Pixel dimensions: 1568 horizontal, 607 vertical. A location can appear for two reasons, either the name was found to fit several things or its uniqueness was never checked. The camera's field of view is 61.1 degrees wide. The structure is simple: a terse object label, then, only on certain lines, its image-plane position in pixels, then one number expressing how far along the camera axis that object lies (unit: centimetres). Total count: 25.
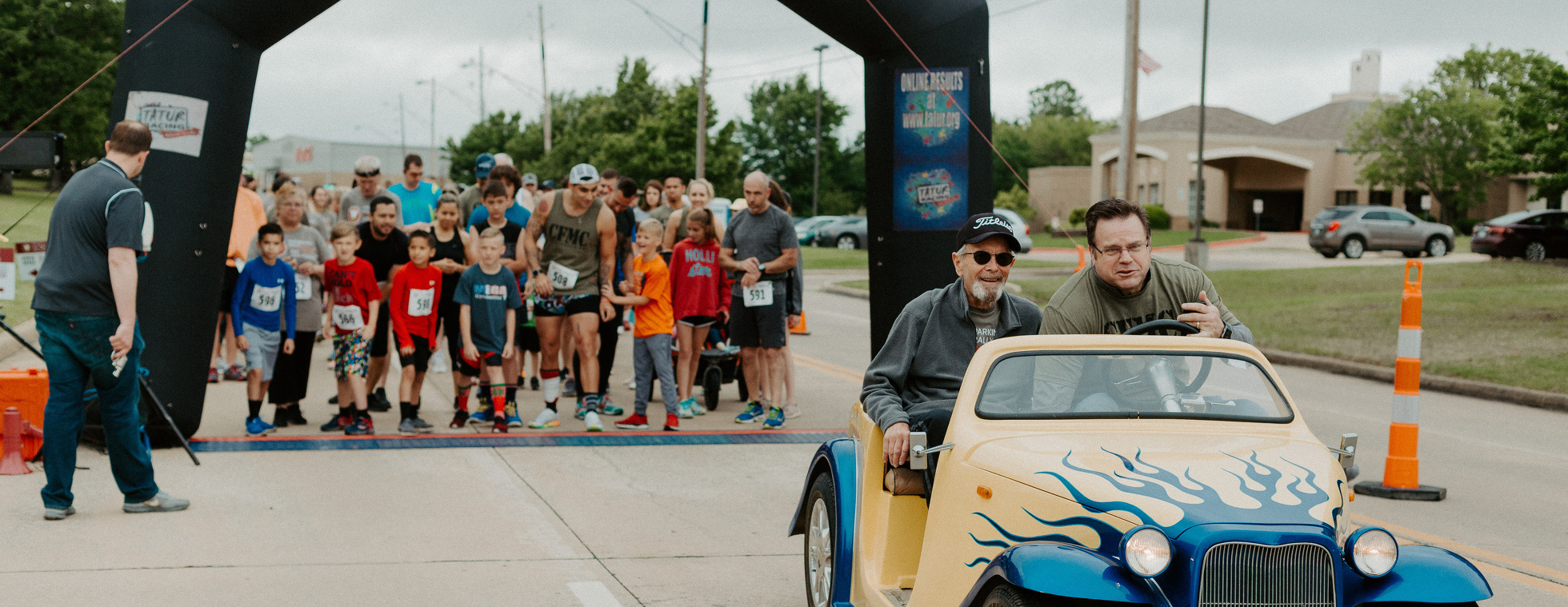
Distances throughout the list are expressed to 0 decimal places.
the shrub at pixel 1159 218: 5808
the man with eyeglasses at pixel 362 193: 1189
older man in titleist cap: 468
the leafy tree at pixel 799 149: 8800
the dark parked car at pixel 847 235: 5109
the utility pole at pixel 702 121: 4023
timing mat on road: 896
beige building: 6244
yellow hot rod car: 323
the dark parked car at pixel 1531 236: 3259
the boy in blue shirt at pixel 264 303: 953
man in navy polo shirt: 653
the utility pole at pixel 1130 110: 2359
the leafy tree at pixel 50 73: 6122
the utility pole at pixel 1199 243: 3042
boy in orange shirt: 989
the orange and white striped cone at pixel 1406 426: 754
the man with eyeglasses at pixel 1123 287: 474
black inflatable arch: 819
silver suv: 3778
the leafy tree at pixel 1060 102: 14738
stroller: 1120
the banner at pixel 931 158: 950
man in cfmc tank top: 1009
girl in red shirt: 1027
